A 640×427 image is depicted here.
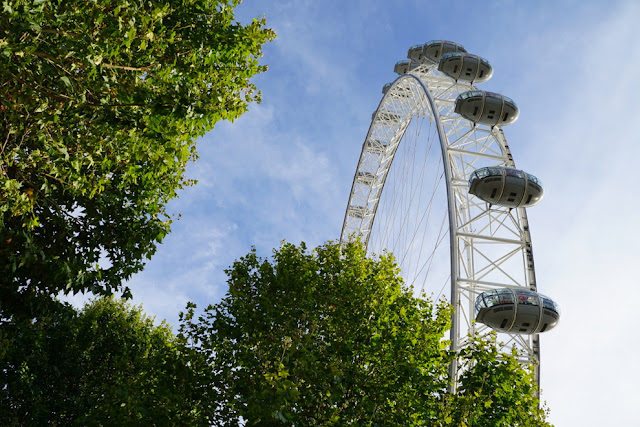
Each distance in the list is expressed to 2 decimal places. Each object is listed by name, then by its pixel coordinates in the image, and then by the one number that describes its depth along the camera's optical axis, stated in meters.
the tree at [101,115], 7.09
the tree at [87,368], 15.05
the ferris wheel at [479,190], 22.50
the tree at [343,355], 12.87
